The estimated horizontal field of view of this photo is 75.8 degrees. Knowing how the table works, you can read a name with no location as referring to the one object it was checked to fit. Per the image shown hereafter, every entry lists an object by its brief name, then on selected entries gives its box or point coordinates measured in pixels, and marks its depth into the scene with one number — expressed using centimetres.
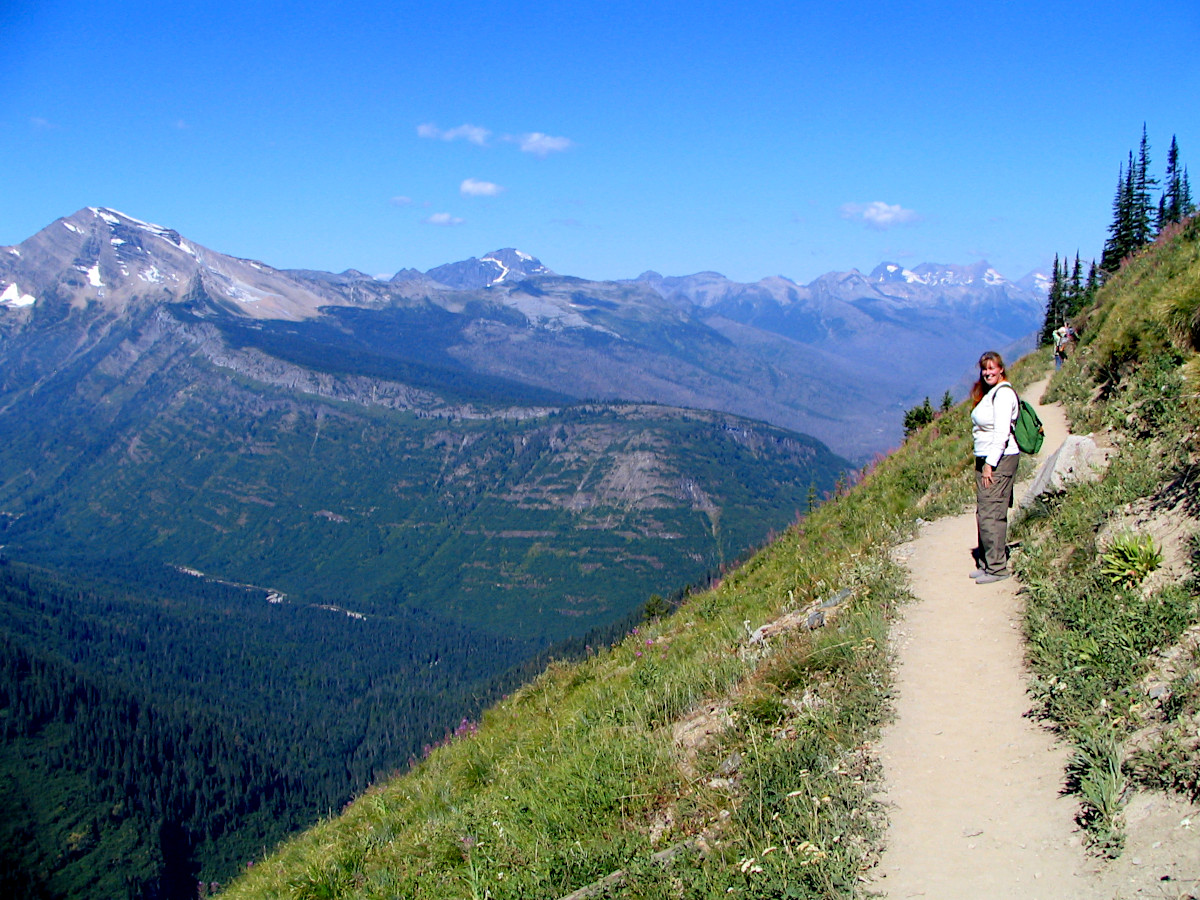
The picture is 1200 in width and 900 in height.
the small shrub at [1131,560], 884
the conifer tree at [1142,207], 7531
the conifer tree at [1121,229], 7619
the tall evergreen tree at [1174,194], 8338
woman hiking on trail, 1134
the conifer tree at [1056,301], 8298
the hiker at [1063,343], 2823
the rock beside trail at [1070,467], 1264
